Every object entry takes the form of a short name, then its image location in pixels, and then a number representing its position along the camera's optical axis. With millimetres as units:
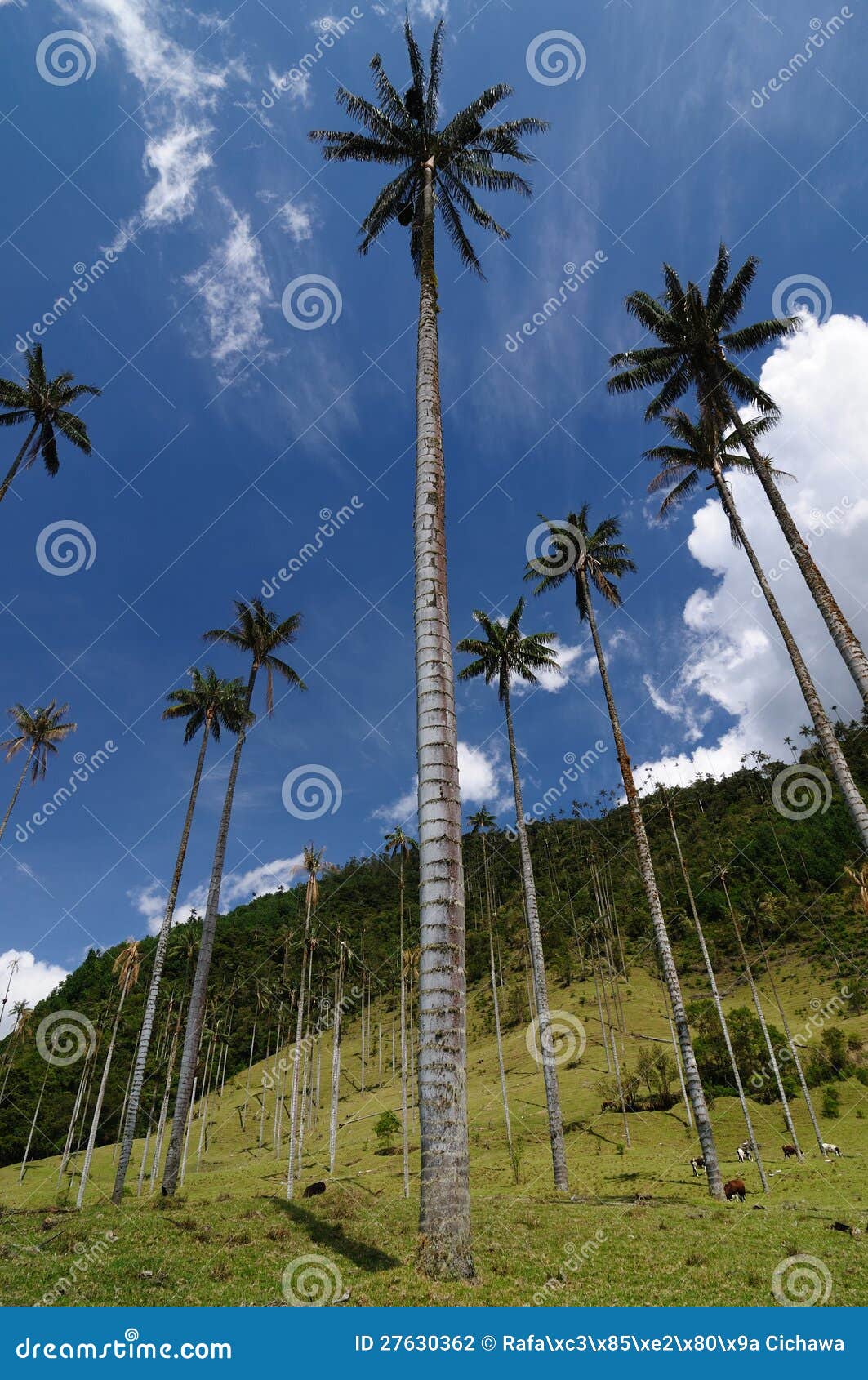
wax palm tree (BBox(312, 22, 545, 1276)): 8023
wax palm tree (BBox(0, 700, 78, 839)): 38906
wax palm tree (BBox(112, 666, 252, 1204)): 32500
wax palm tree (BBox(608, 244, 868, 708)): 23078
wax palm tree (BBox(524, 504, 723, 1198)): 31080
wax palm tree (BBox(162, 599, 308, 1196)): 24312
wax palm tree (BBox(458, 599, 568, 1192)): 34719
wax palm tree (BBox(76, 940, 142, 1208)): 35344
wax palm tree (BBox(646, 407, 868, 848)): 21844
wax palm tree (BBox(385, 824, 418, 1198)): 57594
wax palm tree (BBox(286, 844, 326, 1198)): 41469
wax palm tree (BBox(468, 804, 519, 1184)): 55844
